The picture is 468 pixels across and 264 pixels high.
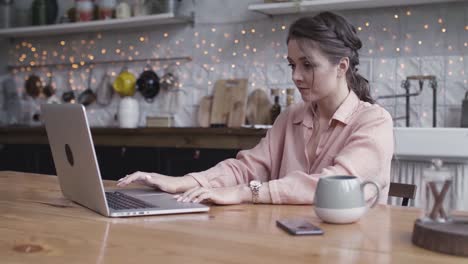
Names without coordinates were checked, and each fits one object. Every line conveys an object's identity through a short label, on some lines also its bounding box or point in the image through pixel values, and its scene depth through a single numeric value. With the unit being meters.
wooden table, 0.97
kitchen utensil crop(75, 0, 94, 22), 4.52
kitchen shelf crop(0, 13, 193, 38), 4.18
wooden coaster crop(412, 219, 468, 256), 0.97
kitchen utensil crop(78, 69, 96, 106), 4.67
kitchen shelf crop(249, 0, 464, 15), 3.47
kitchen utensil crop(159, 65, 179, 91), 4.35
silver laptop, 1.33
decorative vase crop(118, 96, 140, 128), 4.28
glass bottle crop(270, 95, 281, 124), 3.79
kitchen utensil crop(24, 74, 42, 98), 4.95
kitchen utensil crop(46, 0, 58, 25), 4.75
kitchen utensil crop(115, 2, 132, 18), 4.32
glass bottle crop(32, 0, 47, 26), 4.74
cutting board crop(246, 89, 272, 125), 3.94
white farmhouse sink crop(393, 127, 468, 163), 2.94
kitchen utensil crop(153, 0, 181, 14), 4.17
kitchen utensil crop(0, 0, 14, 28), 4.98
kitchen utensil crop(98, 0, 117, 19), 4.43
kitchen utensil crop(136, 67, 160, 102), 4.38
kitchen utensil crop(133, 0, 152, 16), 4.27
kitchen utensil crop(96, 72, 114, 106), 4.63
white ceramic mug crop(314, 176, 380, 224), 1.22
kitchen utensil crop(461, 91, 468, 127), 3.29
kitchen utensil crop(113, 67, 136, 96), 4.44
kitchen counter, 3.49
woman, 1.56
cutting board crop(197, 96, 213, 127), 4.17
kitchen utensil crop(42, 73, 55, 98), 4.88
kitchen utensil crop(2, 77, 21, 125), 5.05
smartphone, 1.14
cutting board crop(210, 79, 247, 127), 3.96
